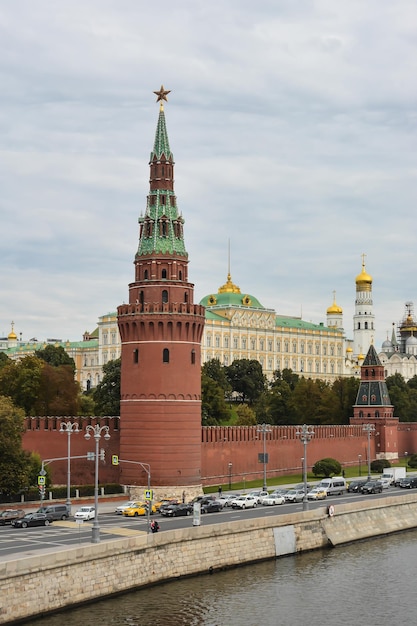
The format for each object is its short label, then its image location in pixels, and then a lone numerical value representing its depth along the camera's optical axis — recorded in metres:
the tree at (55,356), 147.88
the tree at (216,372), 145.88
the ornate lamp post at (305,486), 65.62
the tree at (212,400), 113.44
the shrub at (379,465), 106.00
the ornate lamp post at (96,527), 49.94
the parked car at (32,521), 59.06
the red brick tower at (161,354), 77.25
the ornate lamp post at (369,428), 92.75
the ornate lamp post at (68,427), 68.44
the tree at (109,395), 105.88
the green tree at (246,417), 123.12
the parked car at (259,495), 72.50
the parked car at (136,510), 65.56
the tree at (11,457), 68.62
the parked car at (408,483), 87.88
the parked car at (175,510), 64.94
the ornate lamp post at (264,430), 81.12
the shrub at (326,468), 97.12
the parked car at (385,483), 85.31
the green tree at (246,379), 162.25
